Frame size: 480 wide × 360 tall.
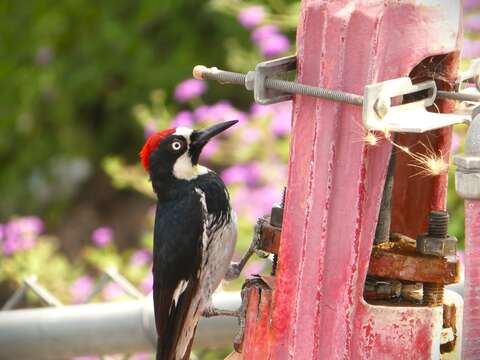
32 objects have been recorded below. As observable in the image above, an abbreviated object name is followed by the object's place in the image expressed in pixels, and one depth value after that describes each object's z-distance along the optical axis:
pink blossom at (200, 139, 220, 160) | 7.30
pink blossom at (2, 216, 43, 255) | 7.18
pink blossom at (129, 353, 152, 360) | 6.48
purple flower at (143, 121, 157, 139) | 7.50
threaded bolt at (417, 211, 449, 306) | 2.96
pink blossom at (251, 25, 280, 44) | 7.07
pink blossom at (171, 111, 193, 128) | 7.07
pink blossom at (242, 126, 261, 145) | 7.05
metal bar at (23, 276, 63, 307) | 4.98
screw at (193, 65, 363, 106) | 2.72
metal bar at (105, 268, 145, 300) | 5.16
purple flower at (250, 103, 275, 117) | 7.03
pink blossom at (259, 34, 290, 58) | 7.04
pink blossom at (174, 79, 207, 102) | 7.76
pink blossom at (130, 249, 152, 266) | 7.08
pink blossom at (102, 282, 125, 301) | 6.69
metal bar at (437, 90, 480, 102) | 2.92
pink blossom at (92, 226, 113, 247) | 7.30
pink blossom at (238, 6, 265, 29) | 6.94
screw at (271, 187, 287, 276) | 3.32
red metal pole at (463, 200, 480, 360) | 2.74
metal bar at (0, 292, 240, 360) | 4.32
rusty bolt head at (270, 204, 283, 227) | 3.25
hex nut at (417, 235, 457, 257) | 2.94
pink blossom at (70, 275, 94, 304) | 6.90
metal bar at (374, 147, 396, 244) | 3.13
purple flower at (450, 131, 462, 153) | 6.12
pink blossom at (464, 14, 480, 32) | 6.78
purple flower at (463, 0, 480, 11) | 7.15
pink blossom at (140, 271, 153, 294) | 6.59
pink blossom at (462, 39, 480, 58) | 6.38
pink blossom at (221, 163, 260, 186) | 6.91
